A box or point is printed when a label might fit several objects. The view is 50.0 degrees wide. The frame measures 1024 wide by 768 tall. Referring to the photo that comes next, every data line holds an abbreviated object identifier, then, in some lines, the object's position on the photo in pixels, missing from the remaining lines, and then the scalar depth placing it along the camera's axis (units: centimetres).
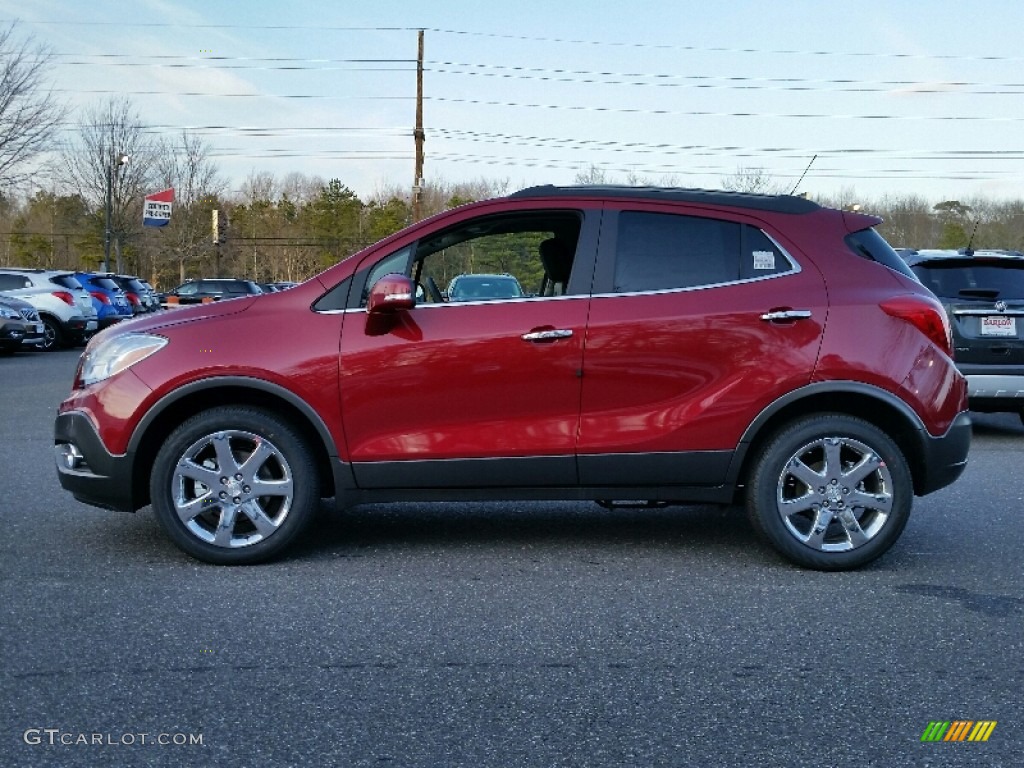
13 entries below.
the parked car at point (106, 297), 2741
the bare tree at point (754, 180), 4482
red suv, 522
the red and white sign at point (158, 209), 6112
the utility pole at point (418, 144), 3484
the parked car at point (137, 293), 3225
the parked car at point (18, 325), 2164
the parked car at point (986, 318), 956
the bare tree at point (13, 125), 3659
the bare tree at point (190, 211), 7125
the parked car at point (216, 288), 3522
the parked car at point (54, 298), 2478
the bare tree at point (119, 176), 6281
